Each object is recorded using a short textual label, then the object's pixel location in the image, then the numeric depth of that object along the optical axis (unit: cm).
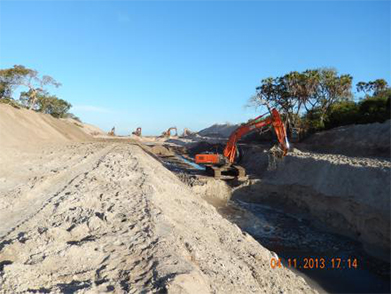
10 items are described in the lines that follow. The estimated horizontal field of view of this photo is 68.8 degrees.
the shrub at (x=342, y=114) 2561
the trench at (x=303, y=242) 805
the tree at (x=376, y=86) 3734
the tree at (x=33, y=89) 3186
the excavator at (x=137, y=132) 5122
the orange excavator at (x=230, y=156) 1603
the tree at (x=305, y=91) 2488
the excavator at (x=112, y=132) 5059
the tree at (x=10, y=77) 3136
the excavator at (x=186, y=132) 5922
